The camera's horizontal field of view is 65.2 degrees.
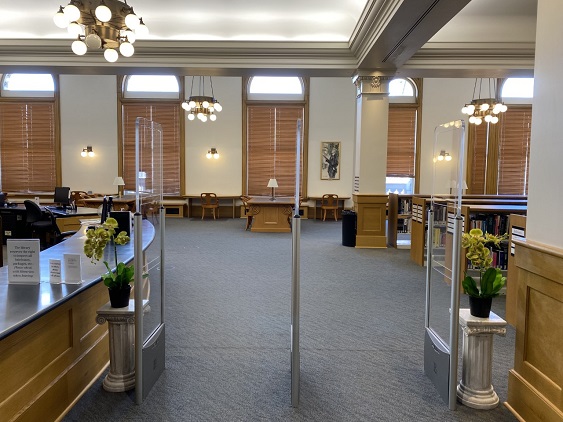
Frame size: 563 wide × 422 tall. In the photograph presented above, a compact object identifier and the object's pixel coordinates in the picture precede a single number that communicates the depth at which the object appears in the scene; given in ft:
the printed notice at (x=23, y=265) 8.95
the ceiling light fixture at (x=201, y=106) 36.83
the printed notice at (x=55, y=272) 8.98
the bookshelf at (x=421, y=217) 21.81
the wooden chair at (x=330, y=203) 43.57
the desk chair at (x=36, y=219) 24.11
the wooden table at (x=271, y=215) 35.01
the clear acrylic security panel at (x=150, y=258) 8.61
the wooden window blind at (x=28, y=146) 45.47
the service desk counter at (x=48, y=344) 6.77
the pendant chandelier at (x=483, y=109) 34.06
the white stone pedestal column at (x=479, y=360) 8.90
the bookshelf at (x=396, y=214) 28.27
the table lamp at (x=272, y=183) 35.45
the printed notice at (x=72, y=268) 8.97
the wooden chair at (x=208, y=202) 43.52
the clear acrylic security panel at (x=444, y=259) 8.62
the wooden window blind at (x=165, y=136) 45.78
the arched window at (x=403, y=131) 45.93
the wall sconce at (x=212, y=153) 46.01
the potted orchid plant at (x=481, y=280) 9.02
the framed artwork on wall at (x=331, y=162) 46.37
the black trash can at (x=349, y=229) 28.32
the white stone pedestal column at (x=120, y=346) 9.09
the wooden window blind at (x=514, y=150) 45.42
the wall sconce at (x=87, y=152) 45.55
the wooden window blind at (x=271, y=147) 46.11
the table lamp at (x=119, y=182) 37.70
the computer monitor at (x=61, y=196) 29.64
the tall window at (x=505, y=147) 45.24
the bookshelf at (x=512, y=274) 13.11
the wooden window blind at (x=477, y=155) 45.29
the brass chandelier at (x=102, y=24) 14.44
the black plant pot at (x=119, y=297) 9.16
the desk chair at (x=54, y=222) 22.98
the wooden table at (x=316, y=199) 45.70
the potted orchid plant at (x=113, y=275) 9.13
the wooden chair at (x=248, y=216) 35.94
